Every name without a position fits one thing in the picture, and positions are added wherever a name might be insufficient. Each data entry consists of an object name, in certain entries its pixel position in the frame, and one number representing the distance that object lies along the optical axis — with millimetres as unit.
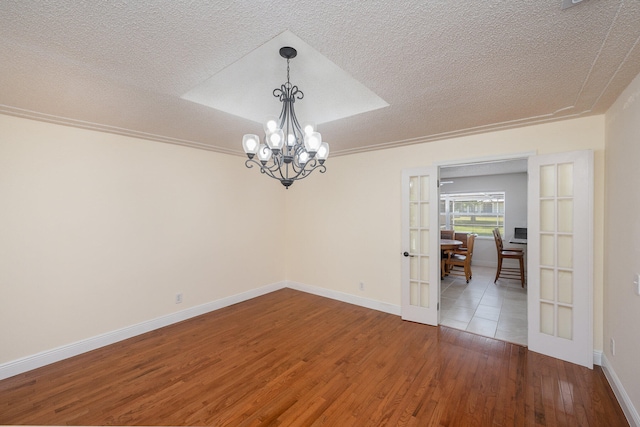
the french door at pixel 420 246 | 3543
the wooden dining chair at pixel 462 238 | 6204
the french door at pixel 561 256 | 2596
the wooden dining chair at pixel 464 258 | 5464
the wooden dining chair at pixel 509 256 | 5328
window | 7340
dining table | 5234
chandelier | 2020
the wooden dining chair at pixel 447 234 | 6470
